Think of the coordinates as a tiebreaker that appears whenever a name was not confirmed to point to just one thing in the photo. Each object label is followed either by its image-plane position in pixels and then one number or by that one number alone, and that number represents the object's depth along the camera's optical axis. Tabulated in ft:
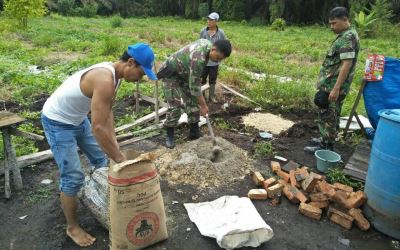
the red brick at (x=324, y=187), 12.90
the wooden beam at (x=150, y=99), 21.48
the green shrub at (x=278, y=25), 74.18
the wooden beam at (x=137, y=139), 17.45
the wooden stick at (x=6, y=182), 12.67
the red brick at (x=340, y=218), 12.00
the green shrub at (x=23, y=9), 52.75
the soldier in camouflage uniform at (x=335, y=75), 15.19
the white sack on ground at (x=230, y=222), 10.33
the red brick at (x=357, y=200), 12.26
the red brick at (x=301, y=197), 12.98
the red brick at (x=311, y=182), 13.25
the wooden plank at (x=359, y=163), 14.32
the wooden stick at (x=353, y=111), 16.79
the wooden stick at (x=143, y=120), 18.61
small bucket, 15.14
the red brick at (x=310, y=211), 12.36
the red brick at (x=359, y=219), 11.90
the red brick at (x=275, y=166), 15.14
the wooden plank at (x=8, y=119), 12.42
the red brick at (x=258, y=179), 13.99
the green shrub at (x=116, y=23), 71.56
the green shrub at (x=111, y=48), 37.35
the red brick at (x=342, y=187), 13.00
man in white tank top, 8.67
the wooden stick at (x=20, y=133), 12.93
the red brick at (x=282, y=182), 13.95
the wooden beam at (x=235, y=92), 24.09
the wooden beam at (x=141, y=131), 17.80
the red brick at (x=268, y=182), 13.58
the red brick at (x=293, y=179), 13.87
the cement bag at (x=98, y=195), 10.69
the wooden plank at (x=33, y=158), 14.65
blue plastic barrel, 11.03
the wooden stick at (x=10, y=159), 12.76
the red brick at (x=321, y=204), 12.73
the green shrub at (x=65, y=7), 102.58
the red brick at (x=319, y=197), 12.80
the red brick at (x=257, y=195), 13.23
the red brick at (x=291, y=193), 13.12
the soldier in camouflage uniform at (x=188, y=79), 15.14
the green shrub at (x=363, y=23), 58.23
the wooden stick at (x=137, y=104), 21.36
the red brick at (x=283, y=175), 14.29
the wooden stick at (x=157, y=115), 19.22
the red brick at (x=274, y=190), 13.29
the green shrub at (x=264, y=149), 16.88
